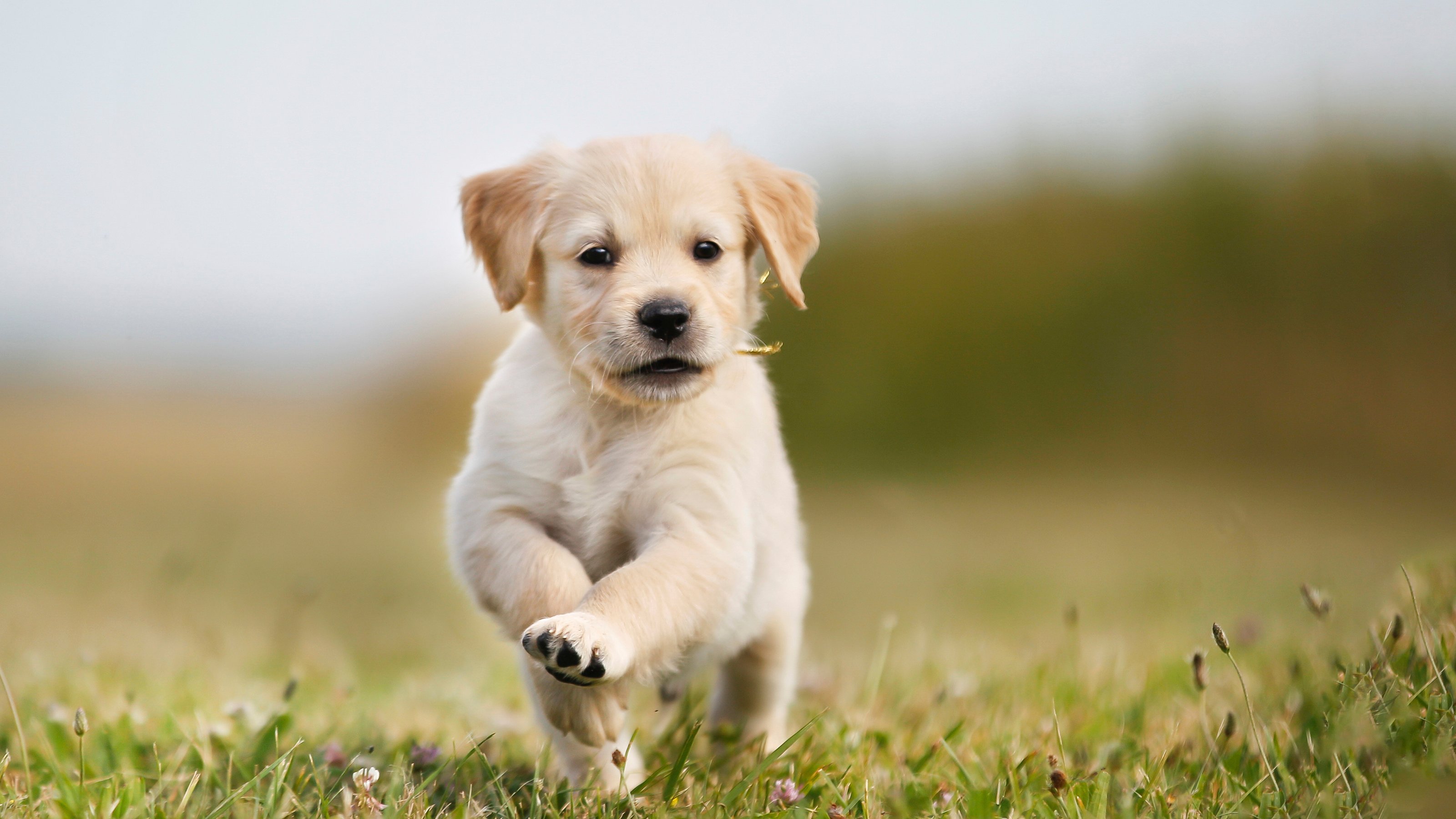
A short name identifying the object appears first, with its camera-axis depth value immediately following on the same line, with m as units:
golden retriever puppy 2.47
